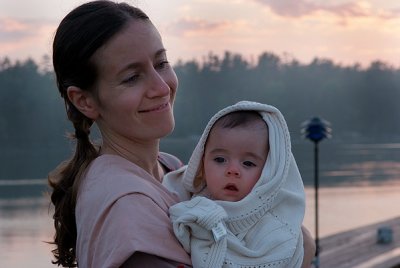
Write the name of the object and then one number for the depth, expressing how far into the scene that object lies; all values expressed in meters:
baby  1.92
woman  1.83
